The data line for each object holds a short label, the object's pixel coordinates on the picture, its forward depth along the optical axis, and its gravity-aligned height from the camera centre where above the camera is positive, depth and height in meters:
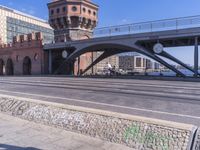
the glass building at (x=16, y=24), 94.19 +17.99
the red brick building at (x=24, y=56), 43.40 +2.39
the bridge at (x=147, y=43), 26.29 +3.36
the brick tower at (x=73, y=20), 46.22 +9.46
